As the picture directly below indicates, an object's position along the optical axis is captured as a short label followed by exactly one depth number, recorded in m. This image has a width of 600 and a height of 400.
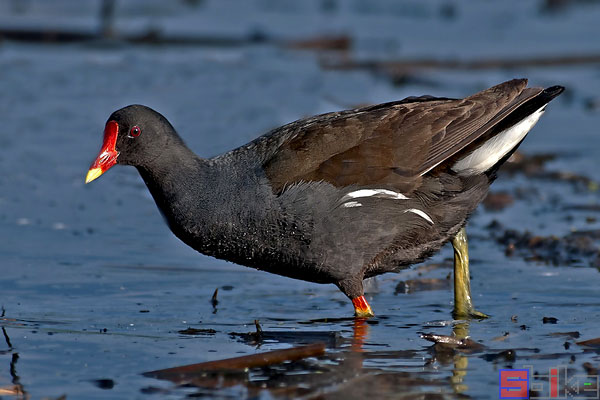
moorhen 10.19
